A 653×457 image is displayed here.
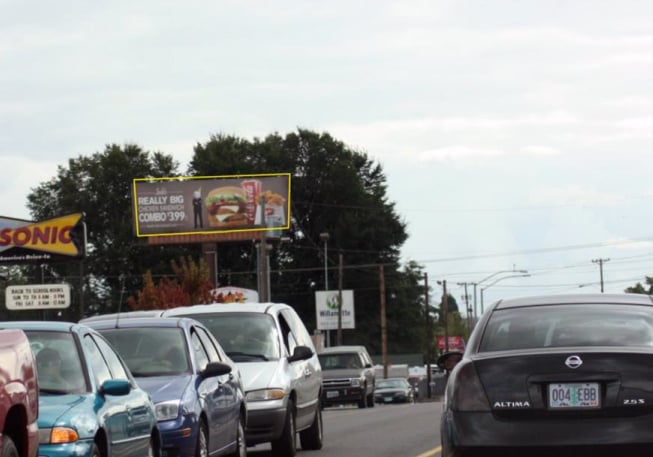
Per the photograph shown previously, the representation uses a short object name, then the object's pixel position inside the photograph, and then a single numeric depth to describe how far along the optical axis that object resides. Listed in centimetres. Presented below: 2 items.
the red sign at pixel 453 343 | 12985
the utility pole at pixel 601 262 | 12576
